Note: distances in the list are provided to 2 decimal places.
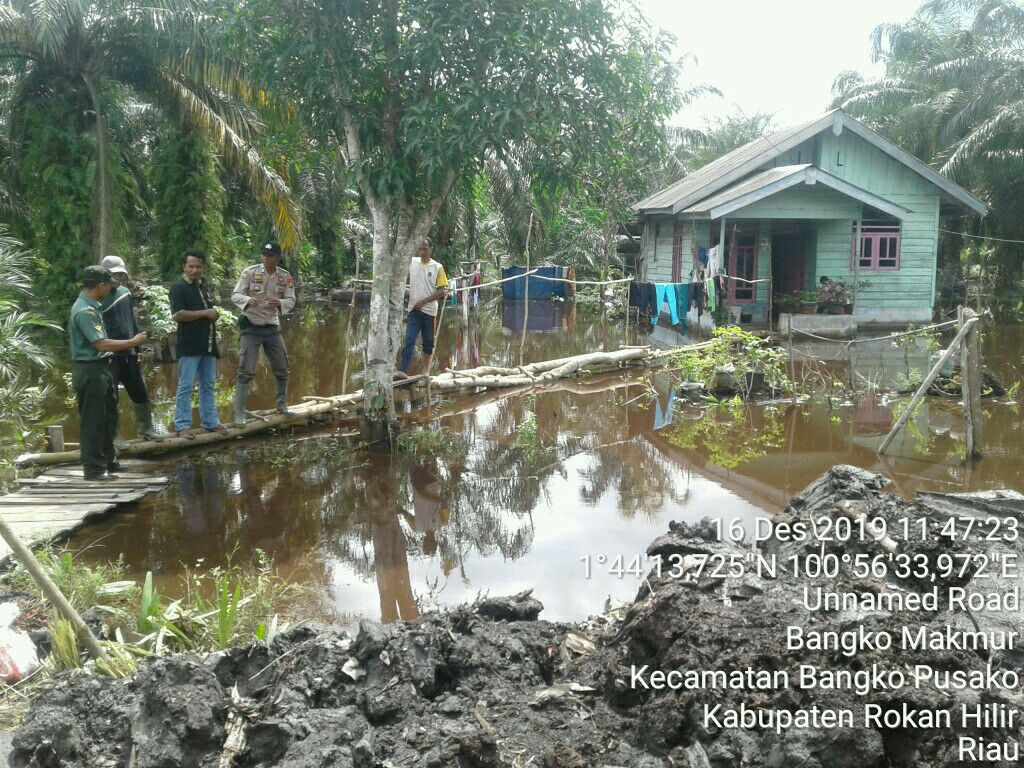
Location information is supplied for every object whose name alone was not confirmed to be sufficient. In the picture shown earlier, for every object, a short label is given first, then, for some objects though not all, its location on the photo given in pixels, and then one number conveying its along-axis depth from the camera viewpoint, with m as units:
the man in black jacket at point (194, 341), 7.74
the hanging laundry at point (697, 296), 18.19
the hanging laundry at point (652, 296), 20.40
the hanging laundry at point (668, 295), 17.70
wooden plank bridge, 5.70
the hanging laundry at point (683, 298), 17.98
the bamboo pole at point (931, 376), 7.87
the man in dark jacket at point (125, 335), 7.25
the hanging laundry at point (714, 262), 17.09
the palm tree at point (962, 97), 24.66
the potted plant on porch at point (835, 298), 18.31
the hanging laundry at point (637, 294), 20.78
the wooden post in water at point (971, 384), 8.04
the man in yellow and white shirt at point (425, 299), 10.44
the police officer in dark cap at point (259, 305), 8.29
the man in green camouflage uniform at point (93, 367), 6.57
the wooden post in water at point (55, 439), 7.59
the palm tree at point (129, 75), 13.62
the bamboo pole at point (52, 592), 3.38
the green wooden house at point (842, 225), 19.08
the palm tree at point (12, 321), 8.21
